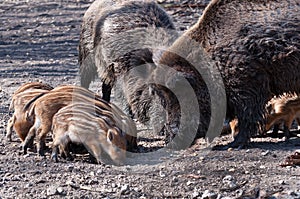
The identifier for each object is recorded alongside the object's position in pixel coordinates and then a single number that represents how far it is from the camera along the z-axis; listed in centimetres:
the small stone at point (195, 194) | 1165
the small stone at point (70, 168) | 1272
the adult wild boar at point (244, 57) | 1400
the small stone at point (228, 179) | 1209
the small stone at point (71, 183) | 1202
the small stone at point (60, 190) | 1180
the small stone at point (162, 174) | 1244
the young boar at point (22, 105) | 1449
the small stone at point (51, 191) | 1177
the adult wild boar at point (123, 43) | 1588
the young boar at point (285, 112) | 1501
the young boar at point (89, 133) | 1301
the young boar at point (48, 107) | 1377
